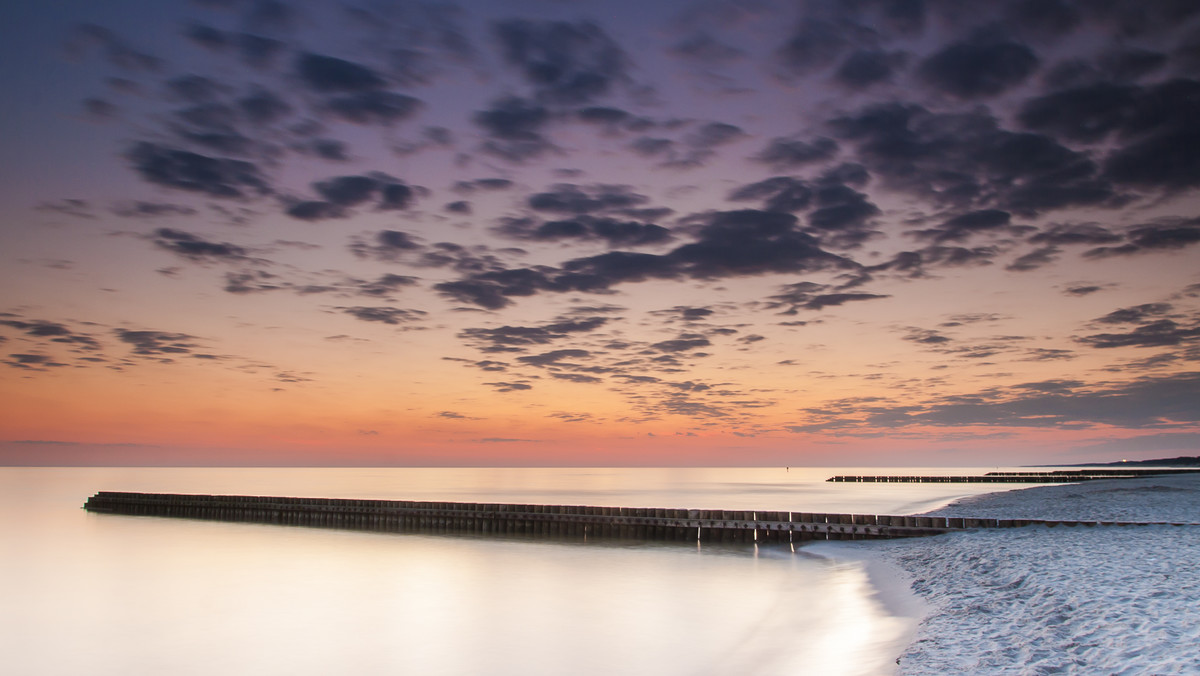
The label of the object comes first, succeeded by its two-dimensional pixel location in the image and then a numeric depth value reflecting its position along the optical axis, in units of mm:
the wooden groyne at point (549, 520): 36594
